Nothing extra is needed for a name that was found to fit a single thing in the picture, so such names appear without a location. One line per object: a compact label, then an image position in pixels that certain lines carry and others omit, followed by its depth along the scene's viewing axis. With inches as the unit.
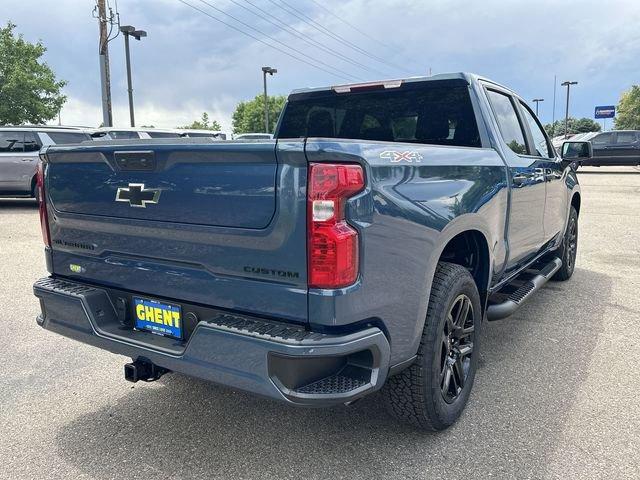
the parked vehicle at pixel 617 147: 919.0
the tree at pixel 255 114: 2783.0
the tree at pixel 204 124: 3013.5
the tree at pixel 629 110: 2389.3
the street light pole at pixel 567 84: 2001.7
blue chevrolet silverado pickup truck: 81.8
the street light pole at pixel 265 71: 1357.0
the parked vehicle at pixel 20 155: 478.0
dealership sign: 1918.1
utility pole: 703.7
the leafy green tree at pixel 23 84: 1173.7
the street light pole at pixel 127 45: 790.5
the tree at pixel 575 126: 2880.2
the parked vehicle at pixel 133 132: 504.1
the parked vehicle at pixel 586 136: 920.4
